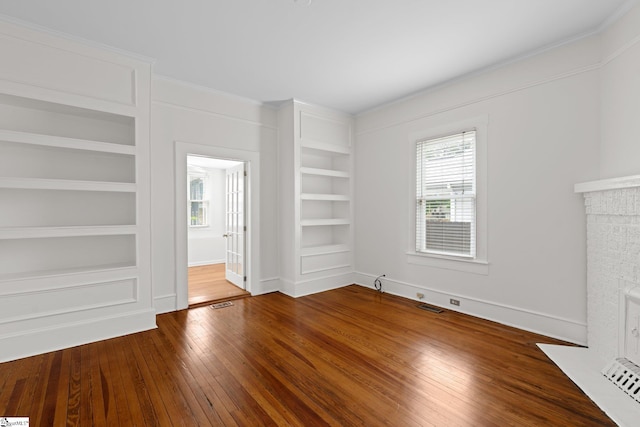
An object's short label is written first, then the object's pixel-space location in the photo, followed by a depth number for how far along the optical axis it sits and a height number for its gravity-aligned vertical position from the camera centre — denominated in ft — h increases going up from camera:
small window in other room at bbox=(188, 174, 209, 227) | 24.82 +0.83
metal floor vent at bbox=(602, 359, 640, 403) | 6.74 -4.02
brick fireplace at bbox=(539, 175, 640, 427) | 7.19 -2.34
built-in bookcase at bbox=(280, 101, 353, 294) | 15.20 +1.02
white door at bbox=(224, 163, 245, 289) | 15.71 -0.79
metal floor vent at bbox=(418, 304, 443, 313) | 12.67 -4.27
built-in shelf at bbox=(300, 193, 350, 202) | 15.56 +0.77
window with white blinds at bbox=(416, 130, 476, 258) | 12.41 +0.69
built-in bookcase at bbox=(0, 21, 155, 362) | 8.90 +0.64
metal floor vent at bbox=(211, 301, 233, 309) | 13.39 -4.28
